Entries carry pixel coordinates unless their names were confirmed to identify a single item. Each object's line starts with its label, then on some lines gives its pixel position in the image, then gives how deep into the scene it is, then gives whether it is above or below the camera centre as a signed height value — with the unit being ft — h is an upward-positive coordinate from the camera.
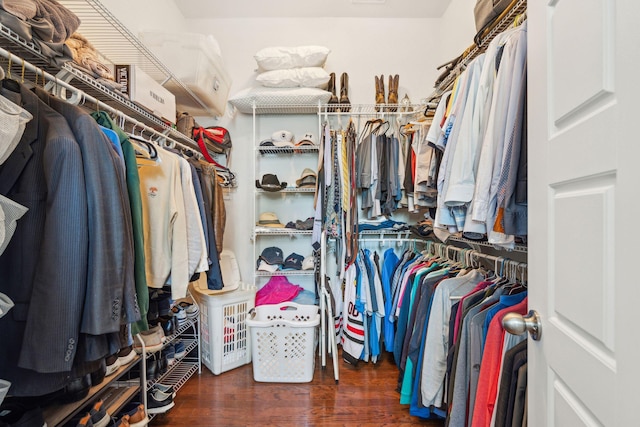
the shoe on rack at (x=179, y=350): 5.81 -2.78
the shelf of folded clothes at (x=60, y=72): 2.75 +1.67
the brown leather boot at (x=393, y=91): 7.68 +3.28
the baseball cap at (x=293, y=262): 7.59 -1.28
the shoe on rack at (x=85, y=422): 3.26 -2.37
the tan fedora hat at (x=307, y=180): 7.52 +0.90
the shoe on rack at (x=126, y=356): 3.94 -1.99
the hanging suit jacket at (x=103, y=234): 2.43 -0.18
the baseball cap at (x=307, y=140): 7.41 +1.90
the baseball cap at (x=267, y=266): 7.36 -1.36
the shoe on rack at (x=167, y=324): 5.13 -1.98
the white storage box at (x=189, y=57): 5.72 +3.21
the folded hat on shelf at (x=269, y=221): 7.55 -0.19
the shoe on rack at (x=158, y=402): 4.65 -3.09
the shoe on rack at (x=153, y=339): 4.51 -2.01
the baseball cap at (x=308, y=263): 7.53 -1.31
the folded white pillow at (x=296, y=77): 7.00 +3.35
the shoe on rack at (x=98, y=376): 3.33 -1.90
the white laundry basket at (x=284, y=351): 6.02 -2.88
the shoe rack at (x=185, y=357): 5.33 -3.03
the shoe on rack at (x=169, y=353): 5.43 -2.67
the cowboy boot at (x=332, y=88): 7.56 +3.38
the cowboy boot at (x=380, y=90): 7.64 +3.31
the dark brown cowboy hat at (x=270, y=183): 7.26 +0.79
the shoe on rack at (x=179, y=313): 5.68 -1.98
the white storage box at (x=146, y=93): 4.34 +2.00
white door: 1.35 +0.02
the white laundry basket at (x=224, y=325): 6.26 -2.47
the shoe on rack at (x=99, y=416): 3.40 -2.42
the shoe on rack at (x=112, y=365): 3.68 -1.98
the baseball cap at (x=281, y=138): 7.37 +1.97
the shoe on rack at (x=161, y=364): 4.99 -2.65
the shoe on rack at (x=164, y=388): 4.94 -3.03
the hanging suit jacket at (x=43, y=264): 2.23 -0.40
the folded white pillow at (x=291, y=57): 7.00 +3.86
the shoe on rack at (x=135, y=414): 3.99 -2.82
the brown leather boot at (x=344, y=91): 7.47 +3.26
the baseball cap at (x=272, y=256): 7.52 -1.11
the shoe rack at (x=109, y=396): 3.12 -2.24
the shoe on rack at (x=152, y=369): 4.78 -2.59
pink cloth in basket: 7.17 -2.00
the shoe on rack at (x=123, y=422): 3.75 -2.74
